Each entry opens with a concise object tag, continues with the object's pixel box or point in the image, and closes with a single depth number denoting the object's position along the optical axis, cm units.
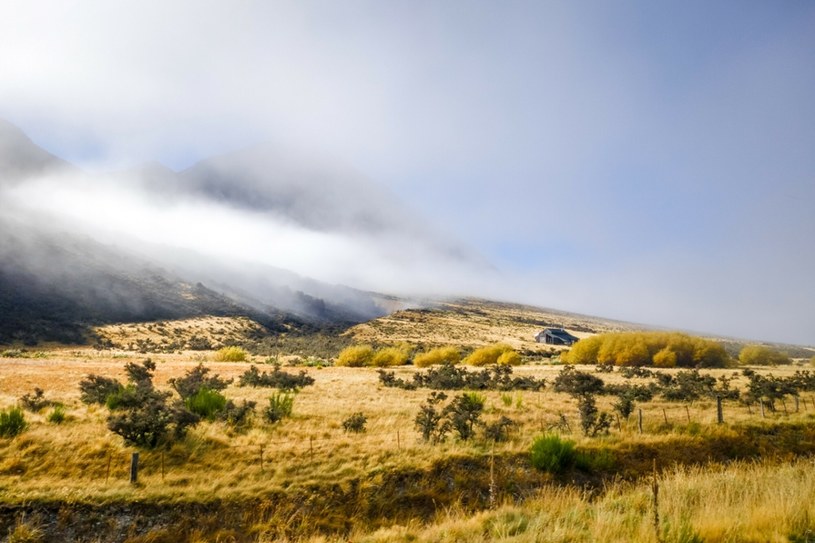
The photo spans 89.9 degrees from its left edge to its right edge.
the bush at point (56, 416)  1487
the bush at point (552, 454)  1316
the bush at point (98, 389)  1914
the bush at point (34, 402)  1667
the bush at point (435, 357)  5853
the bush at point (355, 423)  1661
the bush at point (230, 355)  5350
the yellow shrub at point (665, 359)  6588
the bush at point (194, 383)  2055
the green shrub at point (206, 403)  1712
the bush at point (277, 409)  1738
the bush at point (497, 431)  1563
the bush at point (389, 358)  5739
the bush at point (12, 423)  1284
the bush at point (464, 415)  1583
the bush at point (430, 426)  1529
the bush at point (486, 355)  6262
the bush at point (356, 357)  5628
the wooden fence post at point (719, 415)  1875
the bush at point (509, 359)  5909
